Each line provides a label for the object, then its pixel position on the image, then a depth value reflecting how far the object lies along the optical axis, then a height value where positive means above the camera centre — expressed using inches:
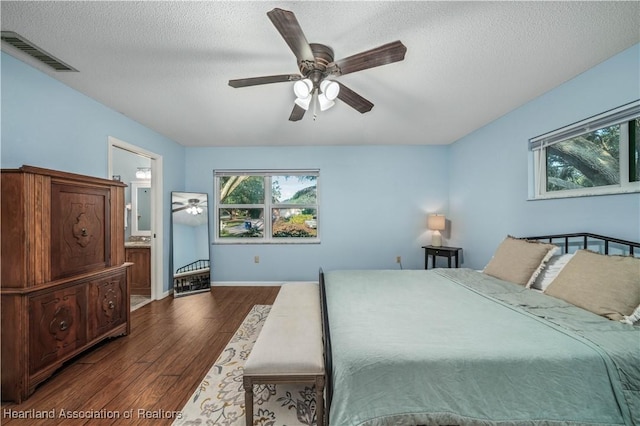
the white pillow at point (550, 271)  81.1 -19.3
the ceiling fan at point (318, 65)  52.9 +38.4
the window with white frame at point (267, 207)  184.9 +5.2
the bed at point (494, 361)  44.1 -27.6
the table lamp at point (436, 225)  166.2 -8.0
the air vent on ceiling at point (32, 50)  68.8 +49.4
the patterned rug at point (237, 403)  61.8 -50.9
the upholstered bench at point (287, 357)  53.9 -32.1
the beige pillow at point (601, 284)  59.2 -18.7
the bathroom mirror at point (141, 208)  183.5 +4.8
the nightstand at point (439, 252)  154.7 -24.9
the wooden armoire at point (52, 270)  67.2 -17.5
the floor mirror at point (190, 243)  161.6 -19.3
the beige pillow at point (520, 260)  86.7 -17.7
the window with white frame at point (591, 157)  78.5 +20.8
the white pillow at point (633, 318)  56.8 -24.3
